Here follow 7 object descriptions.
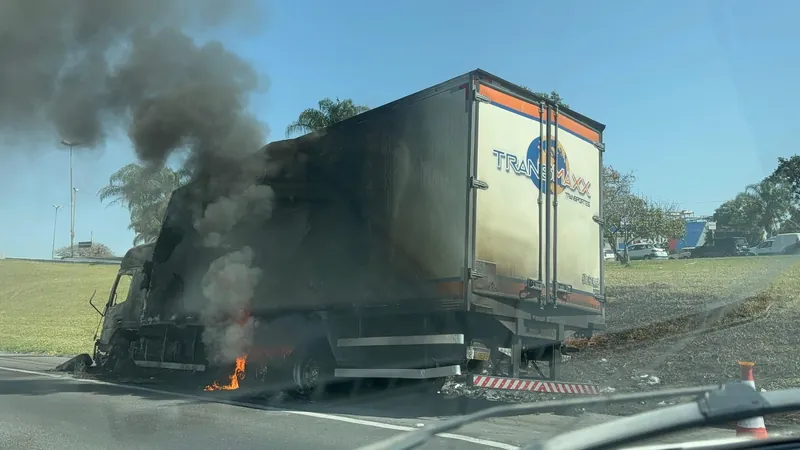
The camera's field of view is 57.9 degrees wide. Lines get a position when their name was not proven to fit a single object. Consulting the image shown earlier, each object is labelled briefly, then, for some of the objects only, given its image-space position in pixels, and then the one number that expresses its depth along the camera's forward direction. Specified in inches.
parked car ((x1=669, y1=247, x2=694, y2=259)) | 1376.7
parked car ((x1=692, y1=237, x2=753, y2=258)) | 1243.1
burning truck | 300.7
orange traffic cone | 86.0
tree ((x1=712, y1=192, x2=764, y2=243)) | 1692.9
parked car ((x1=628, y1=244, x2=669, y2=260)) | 1472.7
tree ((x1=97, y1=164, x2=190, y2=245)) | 528.5
